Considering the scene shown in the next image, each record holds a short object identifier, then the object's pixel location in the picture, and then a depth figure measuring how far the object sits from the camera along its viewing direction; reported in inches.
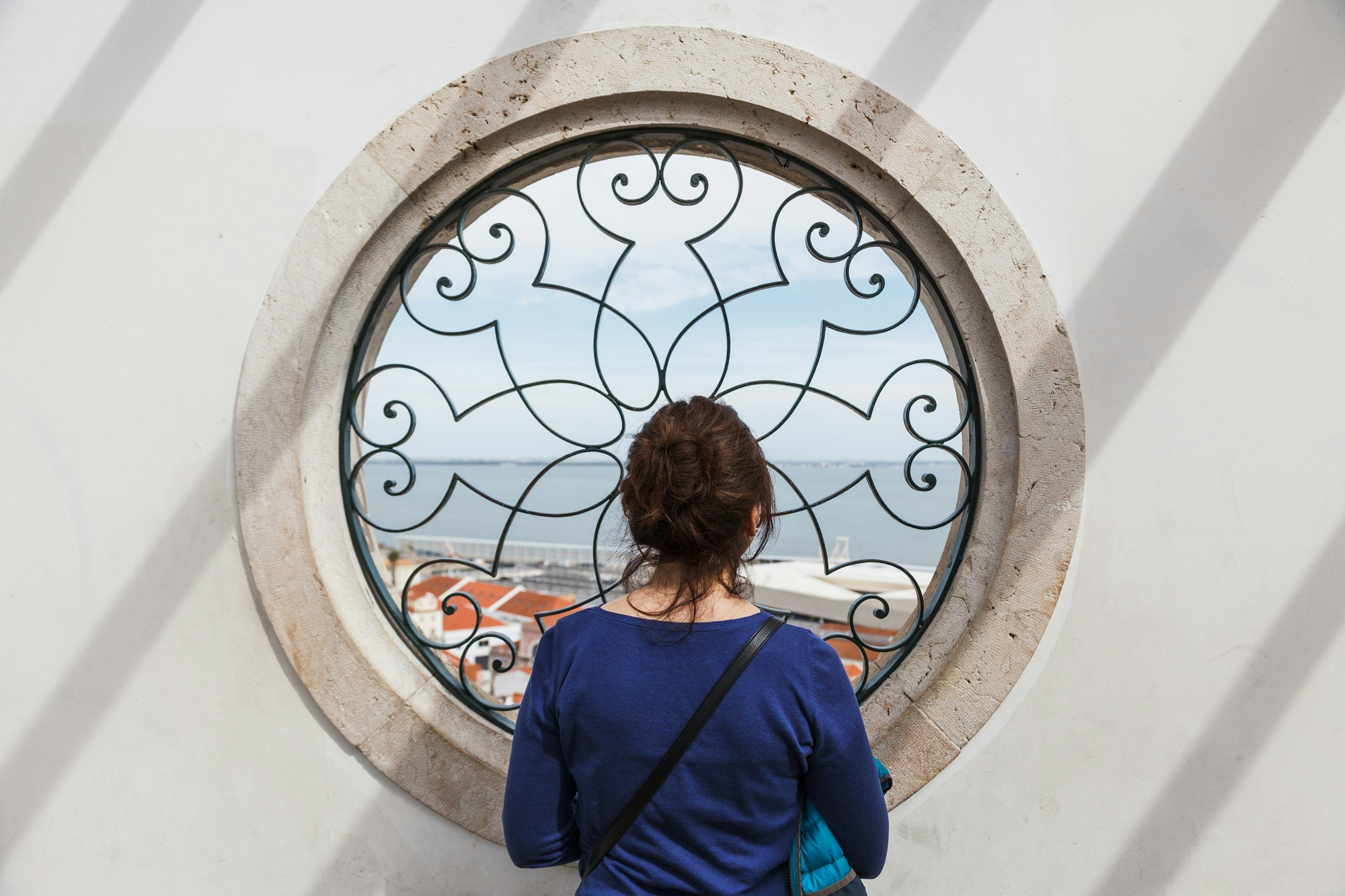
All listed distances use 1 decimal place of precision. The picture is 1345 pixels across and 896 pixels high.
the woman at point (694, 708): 48.0
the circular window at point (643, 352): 82.6
